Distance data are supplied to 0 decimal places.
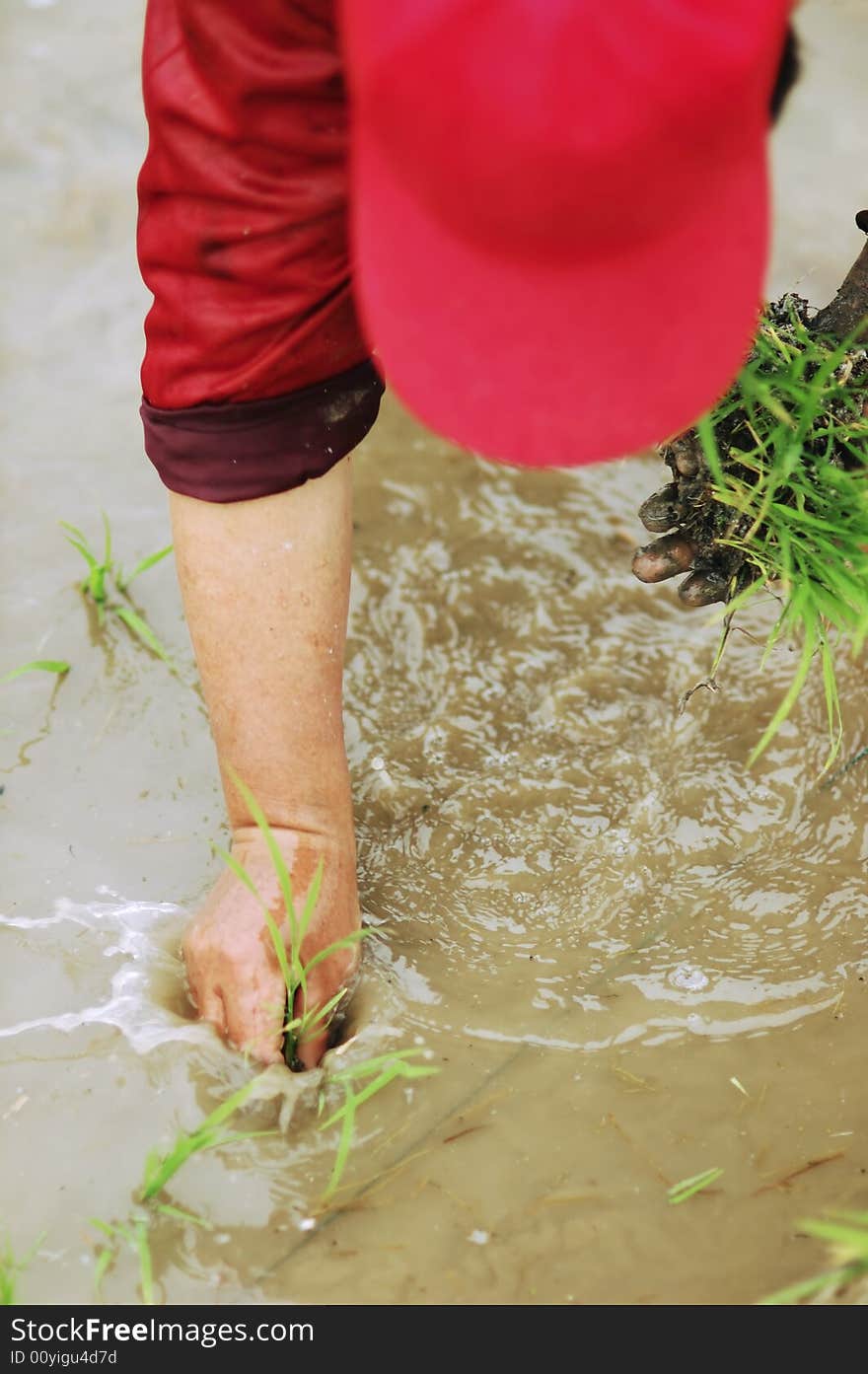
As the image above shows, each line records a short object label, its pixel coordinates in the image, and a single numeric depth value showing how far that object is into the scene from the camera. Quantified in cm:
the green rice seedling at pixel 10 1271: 142
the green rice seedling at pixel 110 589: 220
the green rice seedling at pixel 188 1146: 150
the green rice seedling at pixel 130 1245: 147
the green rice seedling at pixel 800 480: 157
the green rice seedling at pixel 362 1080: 154
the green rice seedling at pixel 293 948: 161
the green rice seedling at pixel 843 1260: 115
